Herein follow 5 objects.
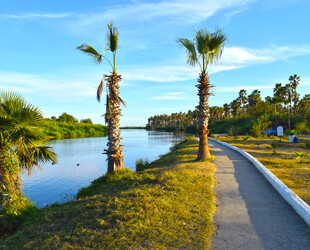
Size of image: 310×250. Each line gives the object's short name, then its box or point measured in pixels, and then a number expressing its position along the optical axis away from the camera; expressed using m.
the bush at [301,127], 36.84
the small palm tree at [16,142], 7.71
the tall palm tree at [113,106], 12.93
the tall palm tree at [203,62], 14.23
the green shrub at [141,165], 18.12
